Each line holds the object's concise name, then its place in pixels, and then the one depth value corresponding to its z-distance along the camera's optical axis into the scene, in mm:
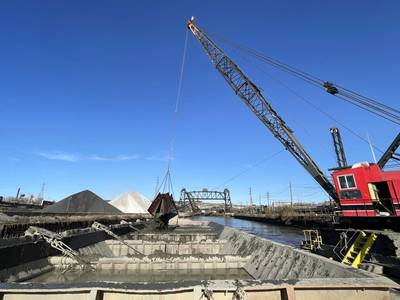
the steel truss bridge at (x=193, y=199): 146788
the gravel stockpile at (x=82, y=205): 45688
